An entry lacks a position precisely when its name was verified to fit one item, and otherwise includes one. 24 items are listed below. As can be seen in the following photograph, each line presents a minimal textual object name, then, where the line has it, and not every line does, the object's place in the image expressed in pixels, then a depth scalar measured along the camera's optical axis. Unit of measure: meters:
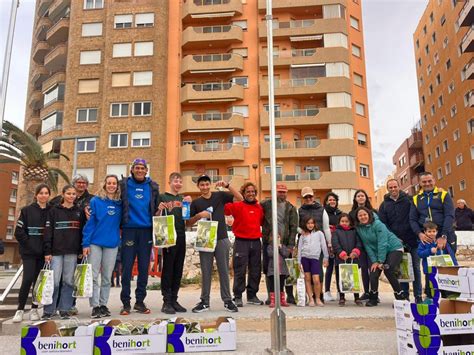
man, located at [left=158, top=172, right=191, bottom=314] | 6.03
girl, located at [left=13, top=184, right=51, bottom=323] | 5.61
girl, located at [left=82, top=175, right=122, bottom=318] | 5.64
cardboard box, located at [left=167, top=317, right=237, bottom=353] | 4.15
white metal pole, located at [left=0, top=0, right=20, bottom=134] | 9.08
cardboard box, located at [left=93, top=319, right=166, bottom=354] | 3.97
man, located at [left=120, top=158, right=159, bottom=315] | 5.82
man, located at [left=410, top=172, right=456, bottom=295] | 6.52
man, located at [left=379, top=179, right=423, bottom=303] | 7.11
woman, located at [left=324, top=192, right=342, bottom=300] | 8.02
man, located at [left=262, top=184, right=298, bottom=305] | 7.16
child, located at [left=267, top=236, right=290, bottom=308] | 6.79
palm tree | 20.52
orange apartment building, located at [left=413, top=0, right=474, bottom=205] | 35.28
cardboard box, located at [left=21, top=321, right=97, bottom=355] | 3.89
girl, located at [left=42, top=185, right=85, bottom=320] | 5.64
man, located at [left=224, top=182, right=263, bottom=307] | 6.89
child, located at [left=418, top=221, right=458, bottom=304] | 6.25
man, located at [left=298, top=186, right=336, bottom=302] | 7.55
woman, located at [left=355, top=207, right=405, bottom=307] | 6.75
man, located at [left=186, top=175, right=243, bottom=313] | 6.20
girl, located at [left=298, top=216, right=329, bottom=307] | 7.08
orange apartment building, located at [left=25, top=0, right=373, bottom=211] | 30.69
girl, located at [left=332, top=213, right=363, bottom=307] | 7.05
